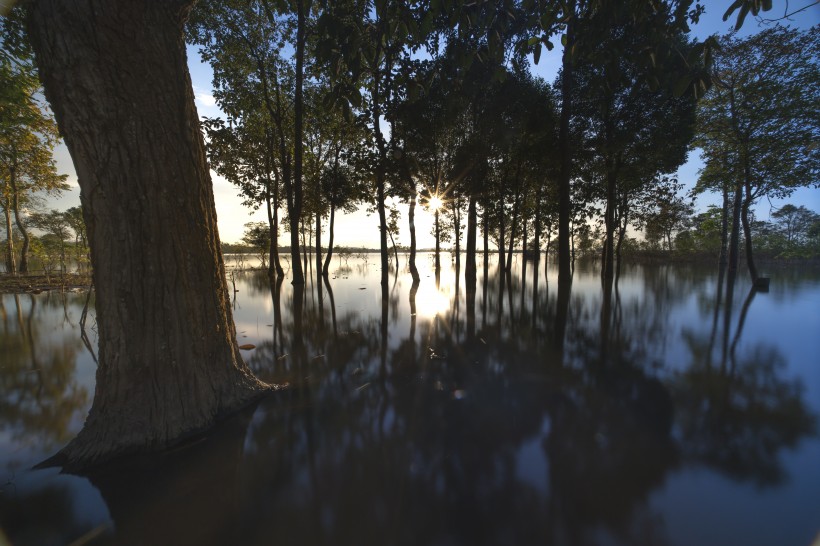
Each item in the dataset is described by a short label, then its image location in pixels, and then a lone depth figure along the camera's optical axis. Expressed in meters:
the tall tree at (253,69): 14.54
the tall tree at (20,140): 6.54
